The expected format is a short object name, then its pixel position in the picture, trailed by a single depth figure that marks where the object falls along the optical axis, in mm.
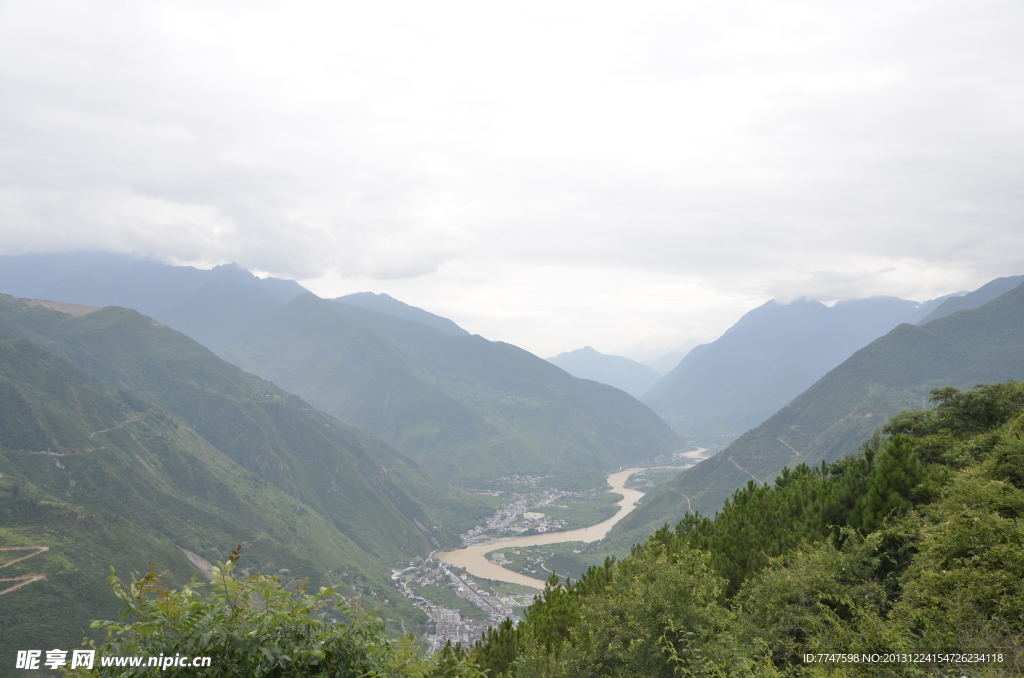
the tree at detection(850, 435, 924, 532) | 25109
